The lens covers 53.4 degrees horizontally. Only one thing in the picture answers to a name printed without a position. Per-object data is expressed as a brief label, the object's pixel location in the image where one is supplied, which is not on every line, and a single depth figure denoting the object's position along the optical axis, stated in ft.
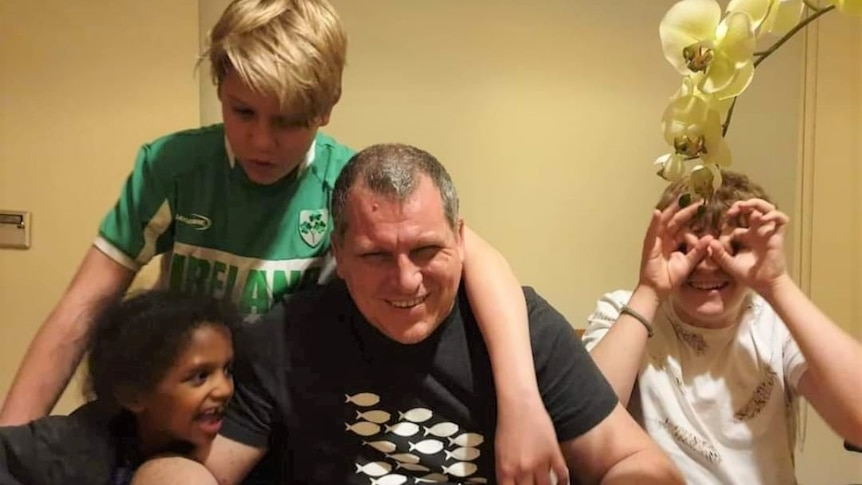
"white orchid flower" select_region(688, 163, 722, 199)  2.44
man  4.05
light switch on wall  6.79
